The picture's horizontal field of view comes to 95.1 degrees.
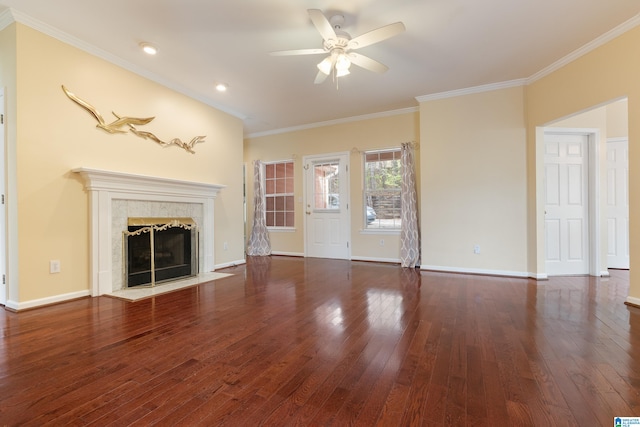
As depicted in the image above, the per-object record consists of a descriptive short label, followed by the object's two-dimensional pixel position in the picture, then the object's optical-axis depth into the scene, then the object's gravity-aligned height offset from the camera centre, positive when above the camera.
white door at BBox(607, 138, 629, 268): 4.68 +0.08
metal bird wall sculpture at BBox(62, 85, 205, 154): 3.19 +1.11
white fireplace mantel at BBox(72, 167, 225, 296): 3.24 +0.20
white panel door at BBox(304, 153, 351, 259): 5.82 +0.13
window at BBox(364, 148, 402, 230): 5.45 +0.45
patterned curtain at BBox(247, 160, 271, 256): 6.46 -0.37
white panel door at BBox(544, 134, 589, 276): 4.20 +0.18
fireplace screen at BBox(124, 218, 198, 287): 3.62 -0.48
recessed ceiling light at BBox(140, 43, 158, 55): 3.19 +1.85
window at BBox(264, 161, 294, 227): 6.50 +0.44
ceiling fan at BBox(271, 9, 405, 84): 2.37 +1.50
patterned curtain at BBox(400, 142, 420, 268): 4.97 -0.04
